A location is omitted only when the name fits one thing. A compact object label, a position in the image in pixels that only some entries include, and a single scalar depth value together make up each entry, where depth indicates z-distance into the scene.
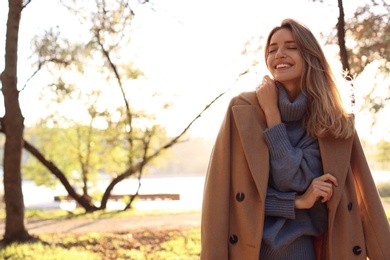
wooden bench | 21.50
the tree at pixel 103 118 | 9.97
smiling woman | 1.96
